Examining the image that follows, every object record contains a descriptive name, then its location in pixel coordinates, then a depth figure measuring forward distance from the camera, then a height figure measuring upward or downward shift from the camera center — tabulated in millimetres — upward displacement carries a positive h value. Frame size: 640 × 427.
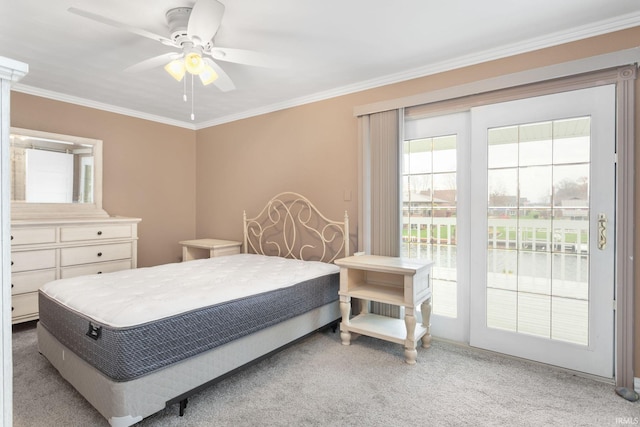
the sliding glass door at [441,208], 2801 +37
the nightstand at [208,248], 3992 -473
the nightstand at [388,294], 2465 -683
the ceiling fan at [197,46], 1818 +1065
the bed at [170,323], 1625 -689
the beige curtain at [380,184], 2996 +268
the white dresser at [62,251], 2963 -410
